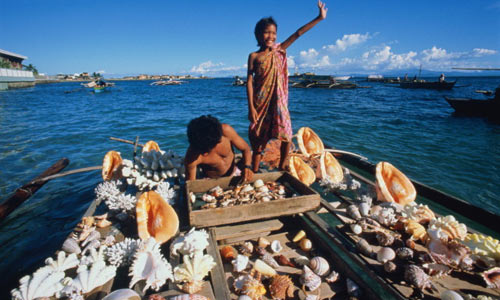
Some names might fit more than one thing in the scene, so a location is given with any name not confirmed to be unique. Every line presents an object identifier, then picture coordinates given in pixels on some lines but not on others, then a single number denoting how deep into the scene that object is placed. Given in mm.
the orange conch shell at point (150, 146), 4286
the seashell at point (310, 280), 2012
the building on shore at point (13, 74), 38481
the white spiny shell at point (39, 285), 1698
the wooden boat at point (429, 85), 37531
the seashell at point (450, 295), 1624
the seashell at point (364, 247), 2139
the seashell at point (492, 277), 1809
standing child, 3238
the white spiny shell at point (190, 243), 2096
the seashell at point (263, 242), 2553
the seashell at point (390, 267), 1910
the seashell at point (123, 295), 1592
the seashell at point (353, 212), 2768
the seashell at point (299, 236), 2695
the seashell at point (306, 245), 2543
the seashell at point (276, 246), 2494
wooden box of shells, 2438
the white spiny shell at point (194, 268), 1836
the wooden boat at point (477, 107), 14436
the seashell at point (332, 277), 2131
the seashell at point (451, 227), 2280
